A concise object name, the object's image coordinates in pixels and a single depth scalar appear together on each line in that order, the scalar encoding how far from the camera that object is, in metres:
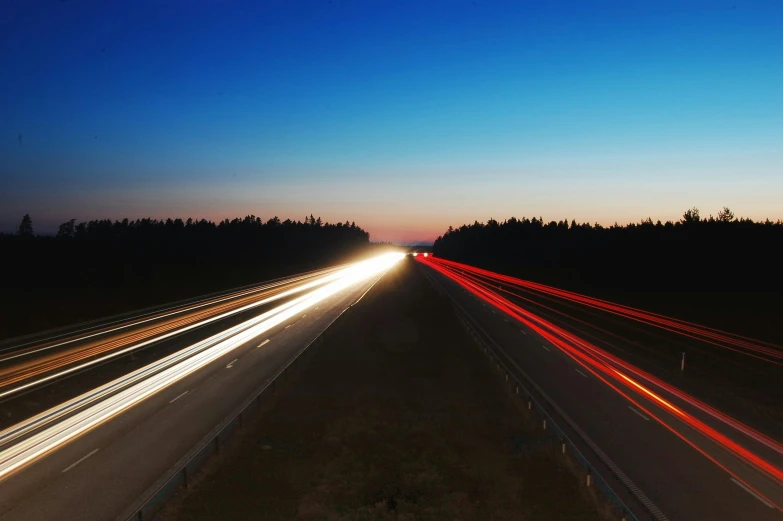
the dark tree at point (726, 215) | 143.75
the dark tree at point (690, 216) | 144.12
